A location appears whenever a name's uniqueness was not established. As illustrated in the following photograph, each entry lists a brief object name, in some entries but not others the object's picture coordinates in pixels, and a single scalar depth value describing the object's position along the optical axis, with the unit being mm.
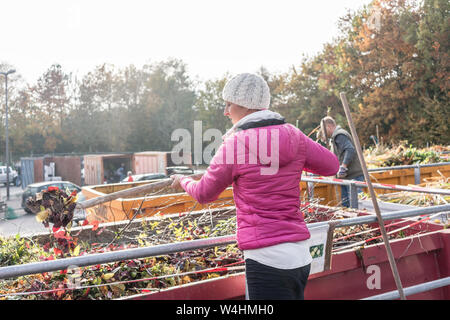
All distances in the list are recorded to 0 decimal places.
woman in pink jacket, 2025
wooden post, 2244
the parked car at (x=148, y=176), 18638
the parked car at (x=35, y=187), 18797
